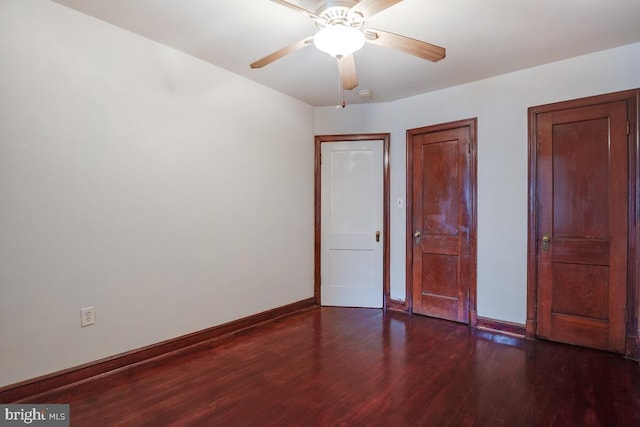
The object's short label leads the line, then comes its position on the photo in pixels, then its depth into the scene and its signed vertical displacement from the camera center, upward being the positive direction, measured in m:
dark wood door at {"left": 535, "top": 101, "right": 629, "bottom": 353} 2.67 -0.11
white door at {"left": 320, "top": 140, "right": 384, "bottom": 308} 4.02 -0.15
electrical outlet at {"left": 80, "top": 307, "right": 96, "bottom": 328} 2.25 -0.70
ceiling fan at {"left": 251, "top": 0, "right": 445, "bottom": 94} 1.71 +1.00
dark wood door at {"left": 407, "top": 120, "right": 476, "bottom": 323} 3.43 -0.07
